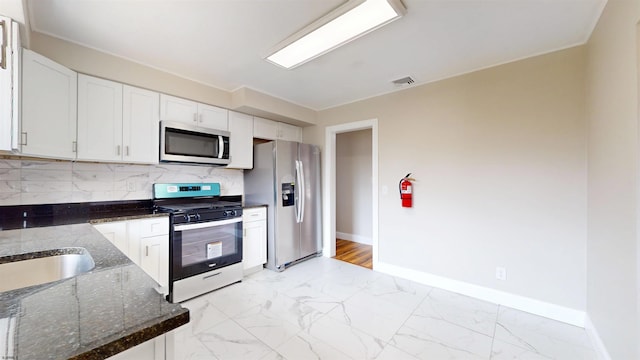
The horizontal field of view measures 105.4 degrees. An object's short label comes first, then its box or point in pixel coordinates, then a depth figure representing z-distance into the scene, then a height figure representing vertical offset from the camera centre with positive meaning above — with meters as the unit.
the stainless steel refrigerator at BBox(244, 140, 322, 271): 3.26 -0.20
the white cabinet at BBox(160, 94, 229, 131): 2.62 +0.78
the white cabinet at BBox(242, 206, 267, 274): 3.06 -0.75
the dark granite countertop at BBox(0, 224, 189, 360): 0.50 -0.34
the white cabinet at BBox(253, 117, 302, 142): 3.47 +0.77
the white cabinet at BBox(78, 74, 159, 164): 2.13 +0.56
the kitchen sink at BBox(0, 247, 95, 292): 1.12 -0.41
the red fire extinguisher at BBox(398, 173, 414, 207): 2.93 -0.12
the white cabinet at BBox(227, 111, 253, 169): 3.18 +0.55
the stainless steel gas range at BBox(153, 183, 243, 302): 2.42 -0.63
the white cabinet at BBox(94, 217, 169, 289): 2.11 -0.55
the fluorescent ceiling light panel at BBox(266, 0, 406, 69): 1.61 +1.15
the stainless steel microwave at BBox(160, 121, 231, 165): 2.54 +0.41
